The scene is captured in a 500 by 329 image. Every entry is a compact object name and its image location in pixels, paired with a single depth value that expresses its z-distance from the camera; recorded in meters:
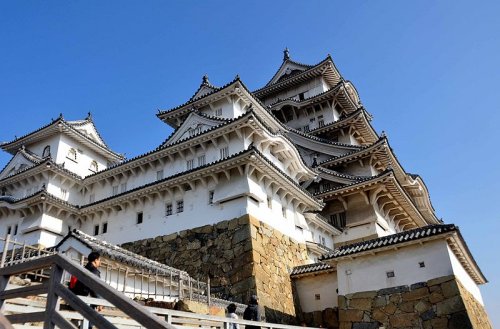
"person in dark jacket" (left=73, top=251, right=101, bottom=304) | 7.00
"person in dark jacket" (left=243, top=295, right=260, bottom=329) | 10.70
